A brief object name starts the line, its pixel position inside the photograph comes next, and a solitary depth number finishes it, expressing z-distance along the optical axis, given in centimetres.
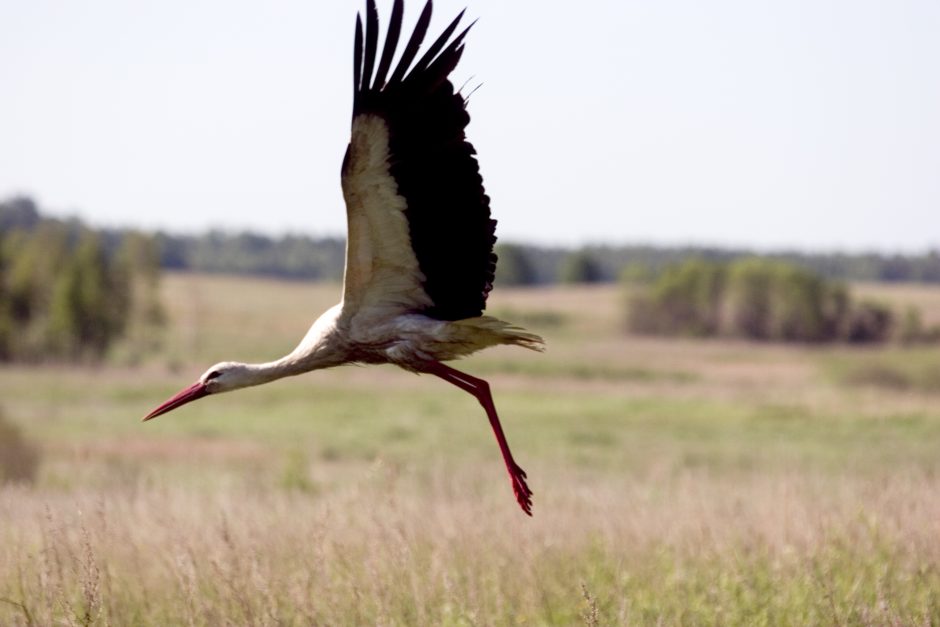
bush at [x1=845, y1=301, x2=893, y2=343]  16437
